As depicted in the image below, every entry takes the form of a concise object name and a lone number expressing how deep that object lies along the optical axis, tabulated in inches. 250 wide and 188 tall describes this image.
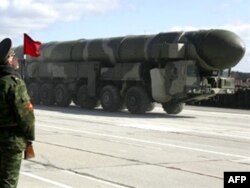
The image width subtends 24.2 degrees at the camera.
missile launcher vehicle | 887.1
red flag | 1068.5
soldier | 196.7
